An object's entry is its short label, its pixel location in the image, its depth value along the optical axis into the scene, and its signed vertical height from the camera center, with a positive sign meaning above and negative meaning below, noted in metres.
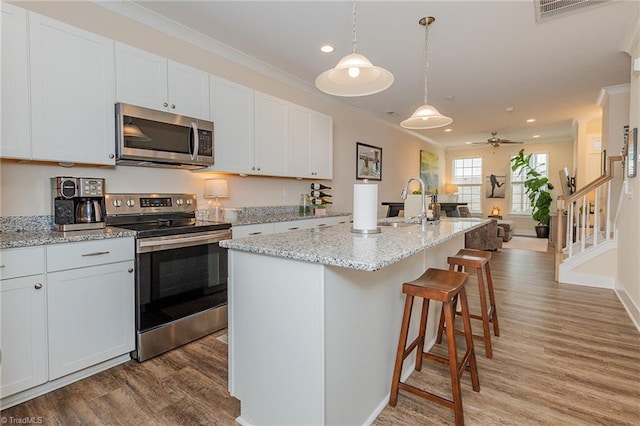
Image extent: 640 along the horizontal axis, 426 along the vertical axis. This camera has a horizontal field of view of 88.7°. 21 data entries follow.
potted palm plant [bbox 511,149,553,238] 8.16 +0.29
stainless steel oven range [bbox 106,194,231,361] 2.32 -0.54
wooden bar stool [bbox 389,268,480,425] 1.65 -0.71
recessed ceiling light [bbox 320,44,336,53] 3.28 +1.55
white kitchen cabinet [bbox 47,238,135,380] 1.94 -0.65
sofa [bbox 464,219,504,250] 6.47 -0.74
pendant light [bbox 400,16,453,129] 2.86 +0.75
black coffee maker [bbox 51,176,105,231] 2.19 -0.02
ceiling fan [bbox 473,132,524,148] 7.22 +1.33
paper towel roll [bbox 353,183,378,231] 1.94 -0.03
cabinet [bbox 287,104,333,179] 3.95 +0.74
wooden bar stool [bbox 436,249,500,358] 2.37 -0.64
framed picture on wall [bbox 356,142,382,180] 5.67 +0.72
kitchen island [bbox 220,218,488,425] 1.40 -0.59
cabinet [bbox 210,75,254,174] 3.11 +0.76
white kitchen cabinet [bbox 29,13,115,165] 2.06 +0.72
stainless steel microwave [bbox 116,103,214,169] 2.44 +0.50
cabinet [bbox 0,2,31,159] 1.92 +0.70
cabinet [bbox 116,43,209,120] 2.46 +0.97
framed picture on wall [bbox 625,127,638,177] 3.09 +0.48
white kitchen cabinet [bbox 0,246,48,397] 1.76 -0.66
